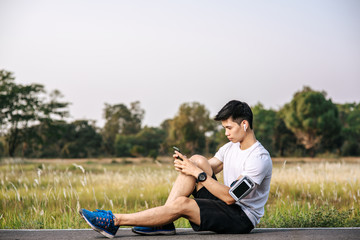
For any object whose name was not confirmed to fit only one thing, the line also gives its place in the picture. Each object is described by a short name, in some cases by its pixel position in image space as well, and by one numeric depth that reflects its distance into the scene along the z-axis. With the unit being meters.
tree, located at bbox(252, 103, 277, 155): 55.89
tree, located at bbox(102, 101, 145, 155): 69.75
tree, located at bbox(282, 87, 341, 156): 49.34
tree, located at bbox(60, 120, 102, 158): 53.06
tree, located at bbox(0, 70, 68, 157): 41.44
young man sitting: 4.46
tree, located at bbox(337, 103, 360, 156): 55.38
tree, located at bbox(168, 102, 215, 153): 49.56
